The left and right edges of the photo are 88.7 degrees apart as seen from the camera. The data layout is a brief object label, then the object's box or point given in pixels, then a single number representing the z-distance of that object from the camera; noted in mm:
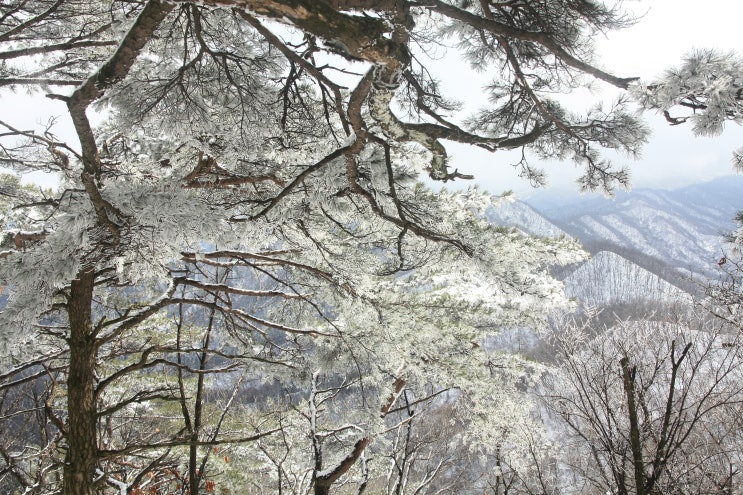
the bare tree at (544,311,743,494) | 3180
